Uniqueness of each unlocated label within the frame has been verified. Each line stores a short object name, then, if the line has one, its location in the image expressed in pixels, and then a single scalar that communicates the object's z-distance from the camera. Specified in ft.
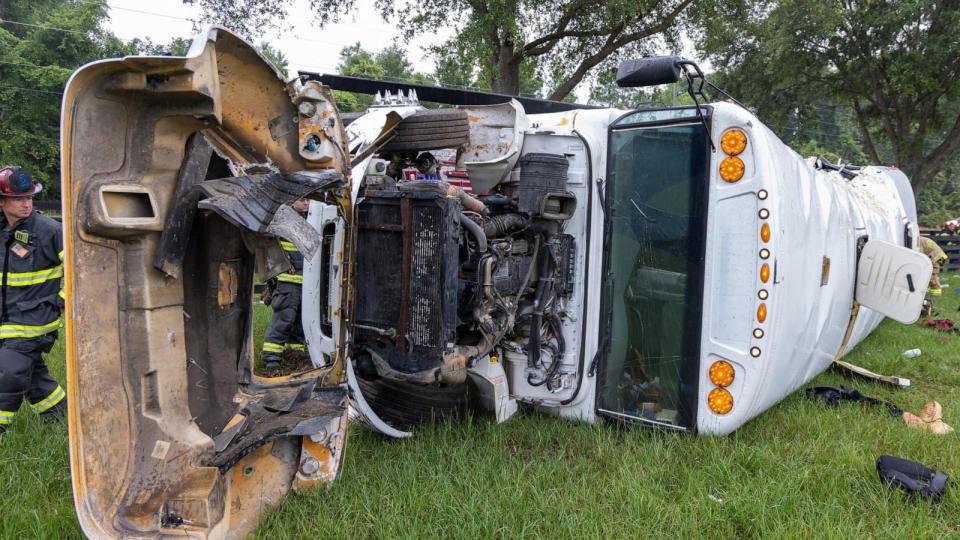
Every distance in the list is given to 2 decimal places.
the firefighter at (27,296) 11.54
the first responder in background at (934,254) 28.60
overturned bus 6.96
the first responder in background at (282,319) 18.51
